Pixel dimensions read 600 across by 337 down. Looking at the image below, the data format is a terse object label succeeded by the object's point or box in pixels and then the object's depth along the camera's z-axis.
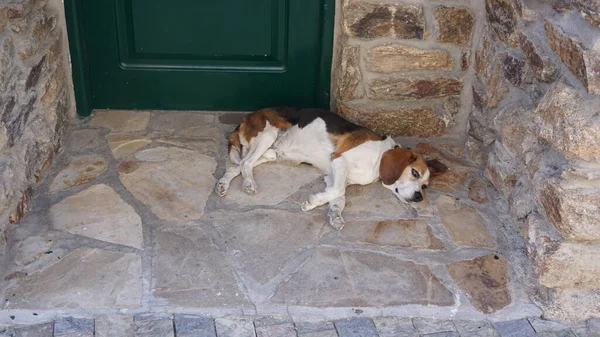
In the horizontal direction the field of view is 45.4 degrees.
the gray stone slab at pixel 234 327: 3.35
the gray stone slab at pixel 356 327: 3.40
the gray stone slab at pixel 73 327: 3.26
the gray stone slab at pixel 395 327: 3.42
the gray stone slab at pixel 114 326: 3.28
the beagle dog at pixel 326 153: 4.41
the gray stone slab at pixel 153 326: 3.30
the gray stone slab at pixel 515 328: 3.48
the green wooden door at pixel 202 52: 4.89
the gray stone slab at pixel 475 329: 3.46
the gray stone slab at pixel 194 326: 3.33
